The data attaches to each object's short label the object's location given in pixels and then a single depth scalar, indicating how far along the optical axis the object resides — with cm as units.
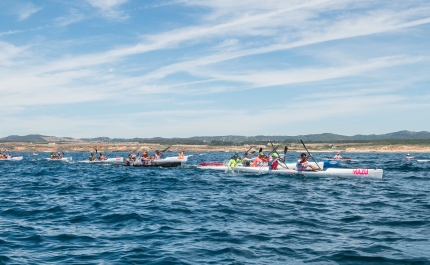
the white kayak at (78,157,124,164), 5894
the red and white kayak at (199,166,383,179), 2964
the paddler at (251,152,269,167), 3715
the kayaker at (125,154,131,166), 5087
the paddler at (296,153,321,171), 3181
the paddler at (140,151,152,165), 4776
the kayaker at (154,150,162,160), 4805
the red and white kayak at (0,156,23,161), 7865
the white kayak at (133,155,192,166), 4647
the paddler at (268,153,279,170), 3481
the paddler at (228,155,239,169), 3847
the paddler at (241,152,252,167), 4016
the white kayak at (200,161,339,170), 3428
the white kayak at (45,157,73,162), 7226
